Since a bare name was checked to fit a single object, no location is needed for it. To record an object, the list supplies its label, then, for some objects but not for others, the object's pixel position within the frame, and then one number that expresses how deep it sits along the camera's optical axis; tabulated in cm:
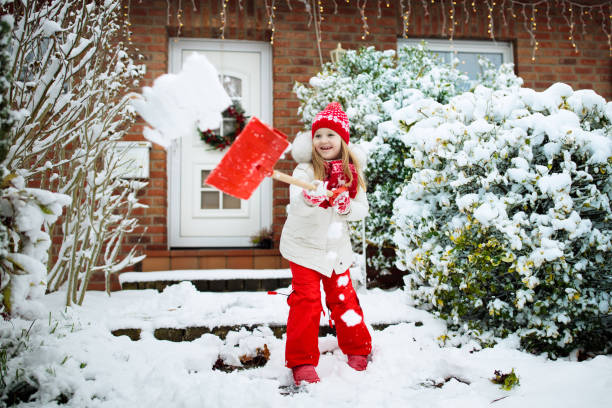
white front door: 473
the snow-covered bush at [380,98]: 354
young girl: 210
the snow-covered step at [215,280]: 344
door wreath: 473
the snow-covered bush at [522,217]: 224
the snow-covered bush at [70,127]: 188
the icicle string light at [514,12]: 503
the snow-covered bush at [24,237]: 130
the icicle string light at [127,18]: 446
